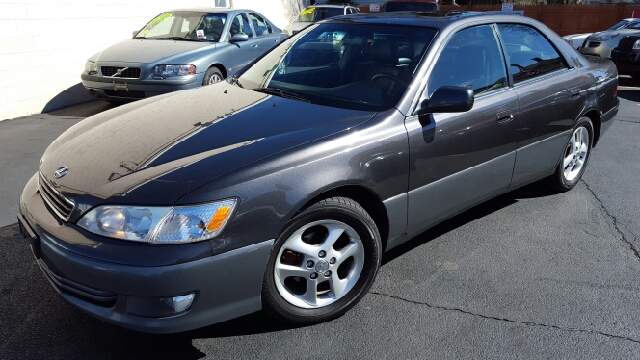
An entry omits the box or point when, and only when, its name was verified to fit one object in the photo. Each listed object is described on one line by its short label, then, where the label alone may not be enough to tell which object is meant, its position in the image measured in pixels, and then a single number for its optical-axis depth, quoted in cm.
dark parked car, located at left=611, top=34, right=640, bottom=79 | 1168
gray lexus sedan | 237
